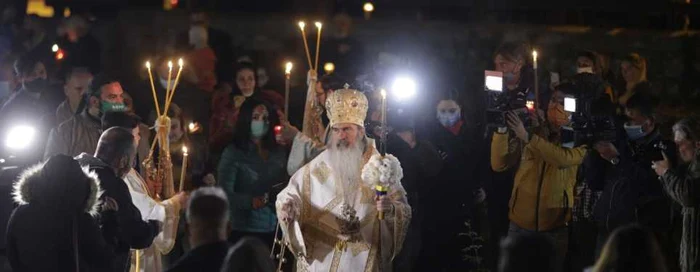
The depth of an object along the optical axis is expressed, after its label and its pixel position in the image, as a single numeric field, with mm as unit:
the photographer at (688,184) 11461
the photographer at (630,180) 12211
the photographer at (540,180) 13180
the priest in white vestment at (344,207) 11711
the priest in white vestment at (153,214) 11242
